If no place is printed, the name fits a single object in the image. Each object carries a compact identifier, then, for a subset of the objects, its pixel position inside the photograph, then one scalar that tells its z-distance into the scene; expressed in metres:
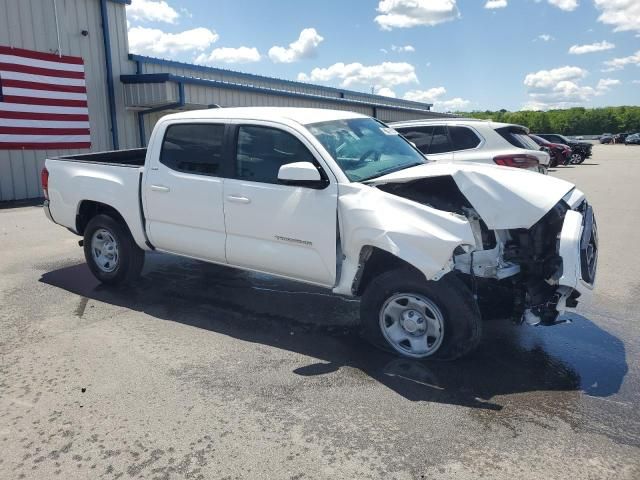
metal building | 14.29
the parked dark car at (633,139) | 64.54
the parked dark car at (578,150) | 30.12
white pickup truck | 3.86
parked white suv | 8.10
